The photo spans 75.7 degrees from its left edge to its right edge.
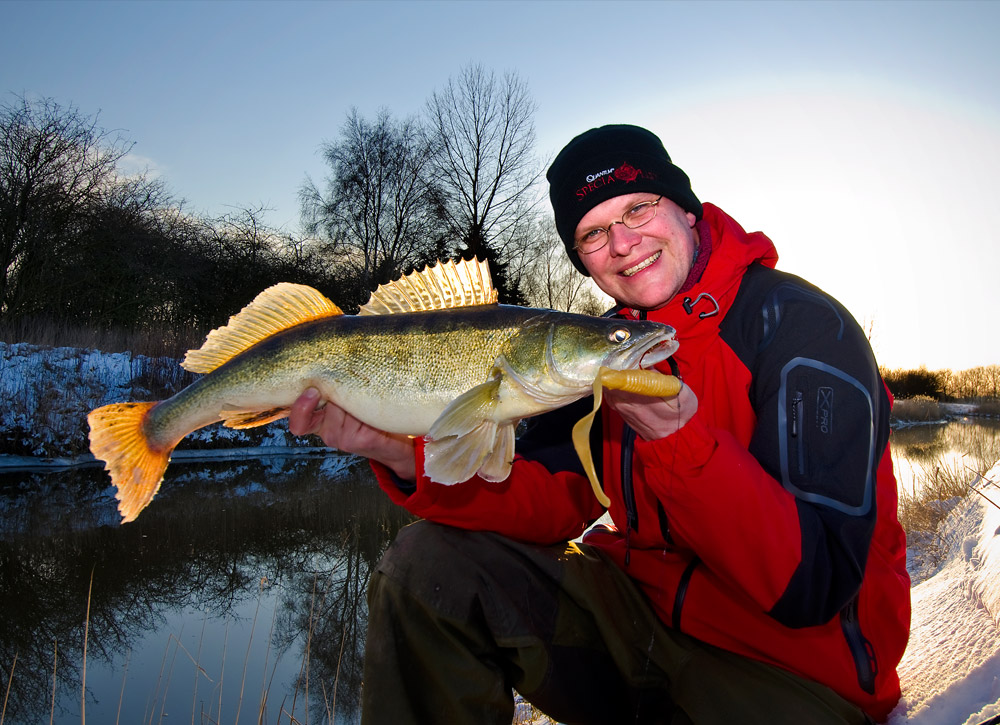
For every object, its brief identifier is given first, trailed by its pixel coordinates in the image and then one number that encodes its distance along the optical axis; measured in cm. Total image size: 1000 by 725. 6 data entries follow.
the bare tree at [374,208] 2417
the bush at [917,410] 2353
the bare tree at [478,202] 2311
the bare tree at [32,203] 1441
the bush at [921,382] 3244
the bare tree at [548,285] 2423
